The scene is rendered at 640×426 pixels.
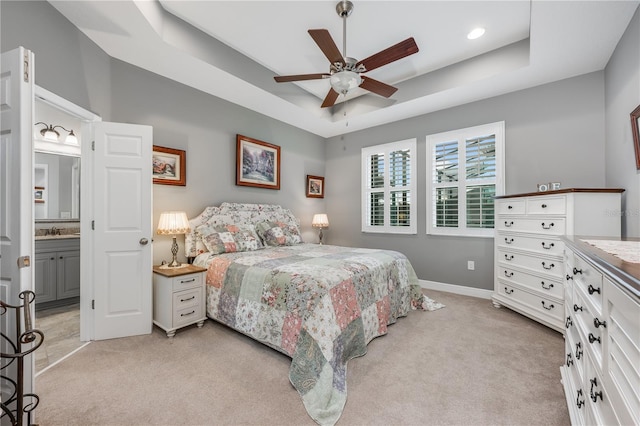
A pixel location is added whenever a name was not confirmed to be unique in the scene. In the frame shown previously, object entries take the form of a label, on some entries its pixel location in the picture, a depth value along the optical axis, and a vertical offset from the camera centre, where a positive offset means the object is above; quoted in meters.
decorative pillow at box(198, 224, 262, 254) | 3.17 -0.32
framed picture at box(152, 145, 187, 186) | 3.12 +0.55
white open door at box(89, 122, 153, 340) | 2.49 -0.17
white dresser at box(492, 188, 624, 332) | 2.38 -0.25
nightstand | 2.59 -0.86
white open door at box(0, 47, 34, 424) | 1.43 +0.09
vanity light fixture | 3.44 +1.02
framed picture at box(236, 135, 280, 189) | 3.97 +0.77
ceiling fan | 2.15 +1.34
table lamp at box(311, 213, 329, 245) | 5.01 -0.17
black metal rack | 1.23 -0.74
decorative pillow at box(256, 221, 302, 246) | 3.79 -0.31
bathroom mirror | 3.55 +0.33
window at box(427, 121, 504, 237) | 3.65 +0.49
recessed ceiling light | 2.77 +1.89
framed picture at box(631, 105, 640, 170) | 2.08 +0.65
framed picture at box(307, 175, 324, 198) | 5.13 +0.51
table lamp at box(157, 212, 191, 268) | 2.89 -0.15
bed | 1.83 -0.74
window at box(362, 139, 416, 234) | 4.40 +0.43
